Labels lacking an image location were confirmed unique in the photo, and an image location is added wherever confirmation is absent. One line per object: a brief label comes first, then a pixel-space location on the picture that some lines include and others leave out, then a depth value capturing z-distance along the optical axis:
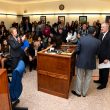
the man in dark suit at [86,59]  2.15
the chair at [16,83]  1.65
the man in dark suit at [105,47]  2.43
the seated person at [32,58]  3.50
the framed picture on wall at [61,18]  7.51
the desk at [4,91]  1.46
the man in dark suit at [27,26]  7.51
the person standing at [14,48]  2.45
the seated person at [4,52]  2.94
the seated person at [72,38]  3.87
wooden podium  2.25
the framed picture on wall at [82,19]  7.06
